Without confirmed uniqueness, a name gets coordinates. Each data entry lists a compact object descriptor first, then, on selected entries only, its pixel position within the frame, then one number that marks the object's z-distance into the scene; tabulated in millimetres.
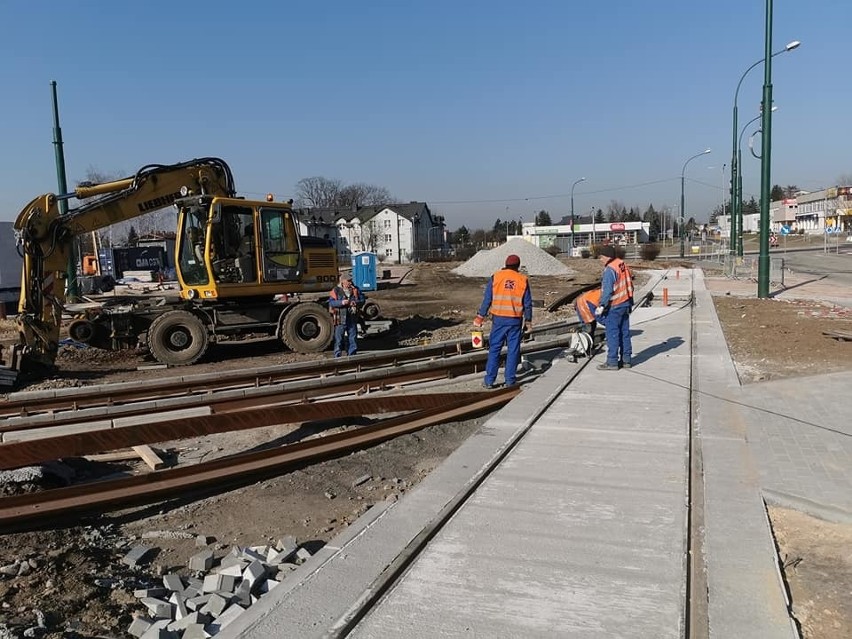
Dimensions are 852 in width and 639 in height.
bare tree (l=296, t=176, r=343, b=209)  107062
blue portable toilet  31734
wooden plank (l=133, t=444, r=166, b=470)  6590
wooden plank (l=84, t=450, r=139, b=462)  6798
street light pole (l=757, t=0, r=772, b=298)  18922
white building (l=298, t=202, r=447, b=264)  82688
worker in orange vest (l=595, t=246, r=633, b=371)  8805
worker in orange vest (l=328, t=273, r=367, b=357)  12109
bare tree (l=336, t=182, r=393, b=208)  110875
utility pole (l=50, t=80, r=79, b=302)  19328
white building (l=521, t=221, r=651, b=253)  101500
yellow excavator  11633
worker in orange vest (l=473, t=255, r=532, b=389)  8062
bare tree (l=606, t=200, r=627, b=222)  149875
